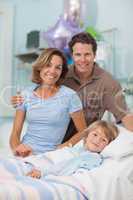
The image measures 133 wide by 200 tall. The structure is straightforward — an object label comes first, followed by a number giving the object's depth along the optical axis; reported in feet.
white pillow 5.15
